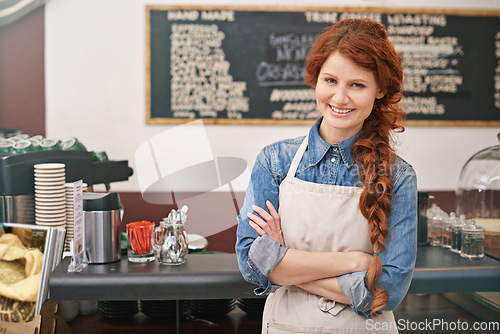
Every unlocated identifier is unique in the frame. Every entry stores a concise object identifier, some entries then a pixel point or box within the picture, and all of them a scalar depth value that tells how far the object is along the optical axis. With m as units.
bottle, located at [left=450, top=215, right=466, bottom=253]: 1.66
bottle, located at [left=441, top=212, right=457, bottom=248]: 1.74
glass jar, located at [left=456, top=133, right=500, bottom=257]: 1.83
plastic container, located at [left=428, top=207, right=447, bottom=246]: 1.79
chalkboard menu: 3.23
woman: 1.12
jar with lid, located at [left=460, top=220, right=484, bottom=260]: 1.58
